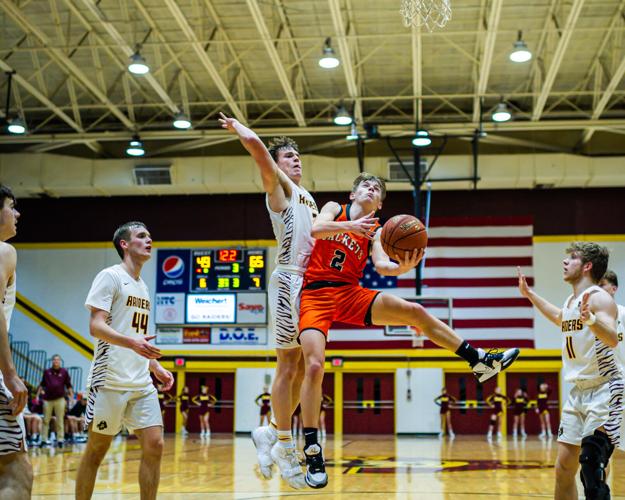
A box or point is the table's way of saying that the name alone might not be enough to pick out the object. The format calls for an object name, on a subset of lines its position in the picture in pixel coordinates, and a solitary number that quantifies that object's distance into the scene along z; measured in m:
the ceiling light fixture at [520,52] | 14.52
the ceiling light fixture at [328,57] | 15.48
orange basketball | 5.82
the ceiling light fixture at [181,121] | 18.75
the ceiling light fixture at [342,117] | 17.95
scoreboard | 22.84
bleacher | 23.23
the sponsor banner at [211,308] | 22.92
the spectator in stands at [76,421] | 19.11
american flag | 22.33
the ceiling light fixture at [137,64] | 14.95
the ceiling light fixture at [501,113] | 18.23
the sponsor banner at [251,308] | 22.84
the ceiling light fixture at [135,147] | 20.81
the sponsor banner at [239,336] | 23.12
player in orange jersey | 5.60
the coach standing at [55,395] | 17.23
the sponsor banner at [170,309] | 23.31
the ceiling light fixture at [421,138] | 19.14
